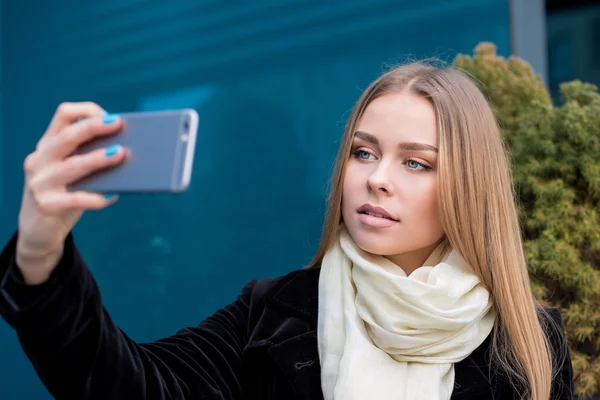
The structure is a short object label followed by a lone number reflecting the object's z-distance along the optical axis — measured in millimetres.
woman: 1639
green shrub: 2361
